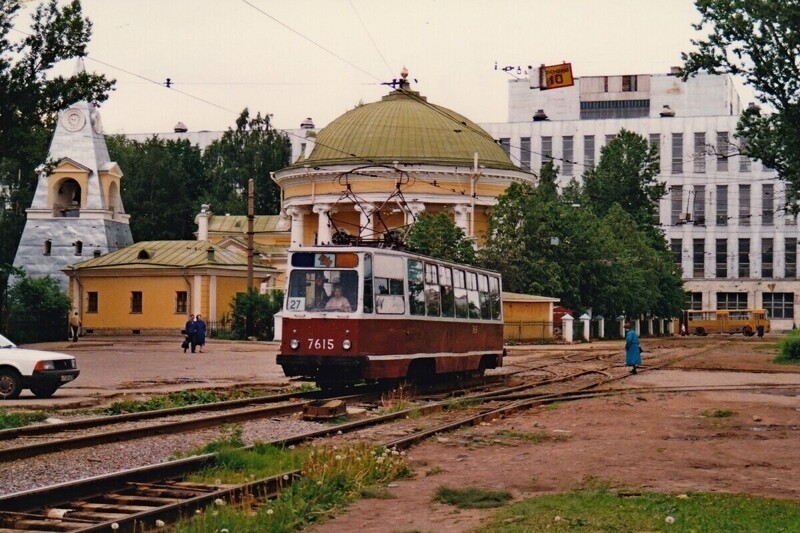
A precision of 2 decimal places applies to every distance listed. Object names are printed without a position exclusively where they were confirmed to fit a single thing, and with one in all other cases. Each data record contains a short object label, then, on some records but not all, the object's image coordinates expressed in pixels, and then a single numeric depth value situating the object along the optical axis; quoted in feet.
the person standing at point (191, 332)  148.46
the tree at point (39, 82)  115.34
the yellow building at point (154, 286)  213.25
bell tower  236.84
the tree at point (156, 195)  320.91
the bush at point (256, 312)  192.54
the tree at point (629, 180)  321.32
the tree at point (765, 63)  113.91
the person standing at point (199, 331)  150.00
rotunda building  249.34
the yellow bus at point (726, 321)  310.04
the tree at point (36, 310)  207.41
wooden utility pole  170.19
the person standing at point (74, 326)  188.65
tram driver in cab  73.31
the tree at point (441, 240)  199.72
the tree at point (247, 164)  343.26
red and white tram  72.74
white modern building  371.76
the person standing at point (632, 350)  112.27
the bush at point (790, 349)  136.26
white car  72.95
